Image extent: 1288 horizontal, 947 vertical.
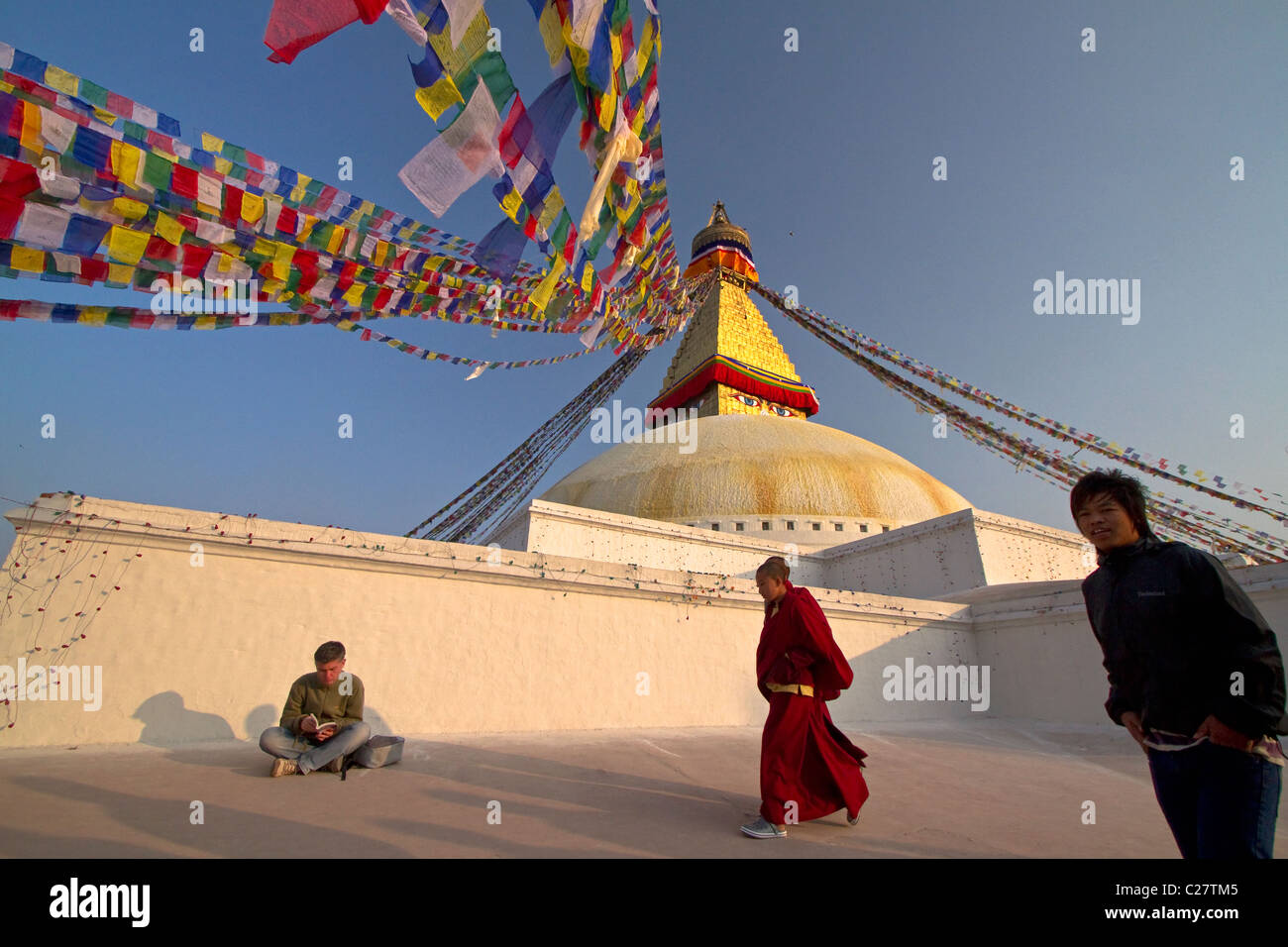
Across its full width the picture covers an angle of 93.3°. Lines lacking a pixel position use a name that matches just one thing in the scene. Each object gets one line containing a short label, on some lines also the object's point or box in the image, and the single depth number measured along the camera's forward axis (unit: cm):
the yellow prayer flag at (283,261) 352
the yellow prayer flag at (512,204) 308
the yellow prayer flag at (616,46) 304
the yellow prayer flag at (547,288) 367
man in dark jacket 147
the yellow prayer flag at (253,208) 321
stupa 1346
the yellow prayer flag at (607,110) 311
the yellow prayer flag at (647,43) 345
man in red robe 282
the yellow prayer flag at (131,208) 289
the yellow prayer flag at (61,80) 295
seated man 332
